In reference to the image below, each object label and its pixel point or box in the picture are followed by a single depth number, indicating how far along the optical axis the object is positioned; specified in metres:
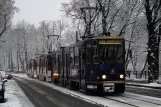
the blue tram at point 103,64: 21.59
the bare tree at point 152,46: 33.72
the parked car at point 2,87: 19.58
